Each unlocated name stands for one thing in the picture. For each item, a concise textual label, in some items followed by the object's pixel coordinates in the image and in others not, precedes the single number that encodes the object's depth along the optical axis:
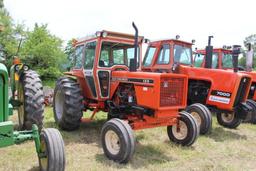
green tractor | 3.50
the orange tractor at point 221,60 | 9.46
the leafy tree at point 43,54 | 24.72
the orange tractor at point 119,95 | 5.14
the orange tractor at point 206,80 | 7.09
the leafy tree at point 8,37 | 25.00
